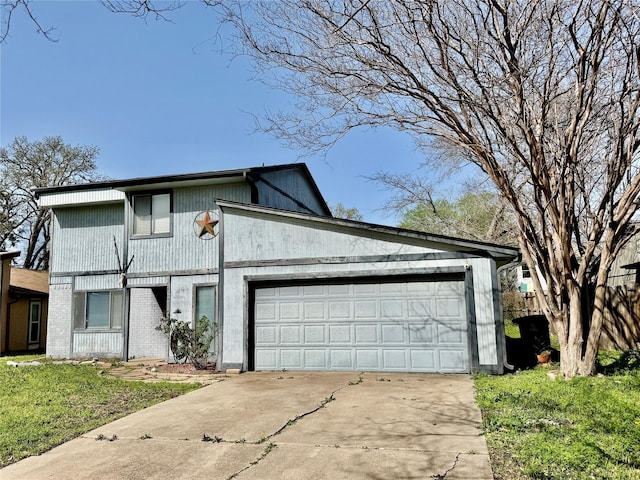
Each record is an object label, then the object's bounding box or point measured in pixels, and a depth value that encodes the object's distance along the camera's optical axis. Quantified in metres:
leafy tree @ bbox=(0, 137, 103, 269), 27.31
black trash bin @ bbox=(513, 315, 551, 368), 10.52
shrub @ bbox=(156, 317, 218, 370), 10.96
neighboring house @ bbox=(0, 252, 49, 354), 15.55
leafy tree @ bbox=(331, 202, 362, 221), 36.19
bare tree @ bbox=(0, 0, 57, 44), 3.73
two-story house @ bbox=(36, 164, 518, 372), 9.65
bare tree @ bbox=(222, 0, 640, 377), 7.43
